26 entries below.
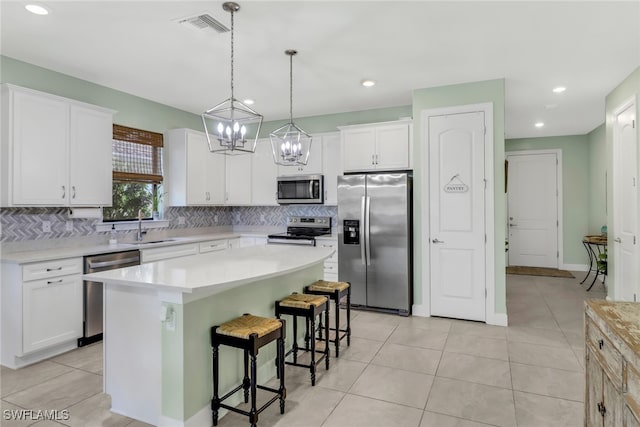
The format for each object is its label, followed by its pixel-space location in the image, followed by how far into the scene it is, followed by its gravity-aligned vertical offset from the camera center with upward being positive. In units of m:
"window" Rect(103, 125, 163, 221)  4.55 +0.54
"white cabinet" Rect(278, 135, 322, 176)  5.50 +0.76
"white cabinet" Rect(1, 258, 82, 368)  3.07 -0.83
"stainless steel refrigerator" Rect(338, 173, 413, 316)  4.42 -0.32
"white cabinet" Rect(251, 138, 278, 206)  5.84 +0.62
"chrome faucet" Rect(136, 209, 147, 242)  4.50 -0.18
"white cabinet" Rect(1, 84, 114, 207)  3.24 +0.63
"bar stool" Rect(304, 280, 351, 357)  3.24 -0.69
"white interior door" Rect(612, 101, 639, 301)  3.89 +0.11
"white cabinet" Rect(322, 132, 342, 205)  5.38 +0.73
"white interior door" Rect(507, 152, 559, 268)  7.38 +0.08
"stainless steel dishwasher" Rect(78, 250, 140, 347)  3.52 -0.83
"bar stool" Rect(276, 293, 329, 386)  2.73 -0.73
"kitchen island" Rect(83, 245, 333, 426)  2.11 -0.72
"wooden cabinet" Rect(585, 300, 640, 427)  1.28 -0.60
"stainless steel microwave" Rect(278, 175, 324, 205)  5.42 +0.37
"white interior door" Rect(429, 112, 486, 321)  4.13 -0.02
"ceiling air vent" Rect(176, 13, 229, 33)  2.70 +1.46
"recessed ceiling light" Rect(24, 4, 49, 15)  2.58 +1.48
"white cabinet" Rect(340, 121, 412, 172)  4.65 +0.88
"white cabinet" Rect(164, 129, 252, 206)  5.14 +0.62
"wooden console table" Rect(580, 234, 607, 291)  5.64 -0.63
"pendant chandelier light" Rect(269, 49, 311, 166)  3.37 +0.62
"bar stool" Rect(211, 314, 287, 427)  2.12 -0.76
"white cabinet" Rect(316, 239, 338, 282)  5.07 -0.69
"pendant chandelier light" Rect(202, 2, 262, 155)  2.50 +0.59
